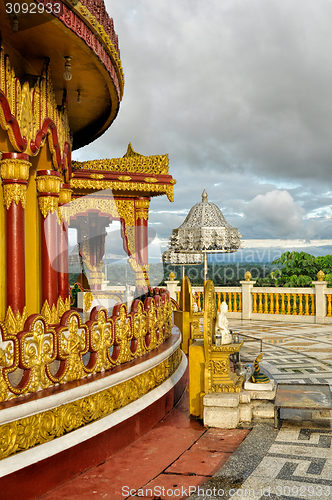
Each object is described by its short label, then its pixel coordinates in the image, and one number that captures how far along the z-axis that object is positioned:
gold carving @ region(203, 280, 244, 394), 4.66
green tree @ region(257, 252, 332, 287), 19.95
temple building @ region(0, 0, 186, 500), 2.98
